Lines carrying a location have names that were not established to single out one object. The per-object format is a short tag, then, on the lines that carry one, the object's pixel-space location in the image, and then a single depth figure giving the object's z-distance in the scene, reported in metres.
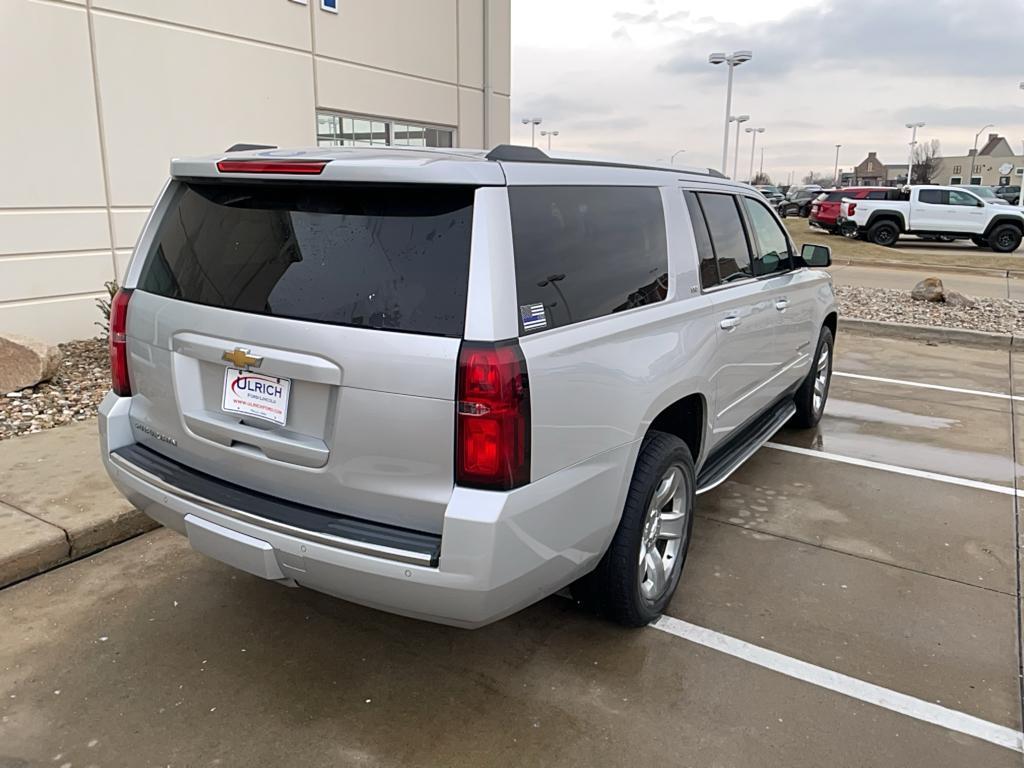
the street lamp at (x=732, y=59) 28.92
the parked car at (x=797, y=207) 44.28
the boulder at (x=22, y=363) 6.02
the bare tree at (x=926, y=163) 88.31
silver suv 2.35
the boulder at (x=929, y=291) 12.57
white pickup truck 23.39
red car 26.16
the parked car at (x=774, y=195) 50.61
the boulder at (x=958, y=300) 12.32
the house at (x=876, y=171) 102.80
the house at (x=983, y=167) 99.12
